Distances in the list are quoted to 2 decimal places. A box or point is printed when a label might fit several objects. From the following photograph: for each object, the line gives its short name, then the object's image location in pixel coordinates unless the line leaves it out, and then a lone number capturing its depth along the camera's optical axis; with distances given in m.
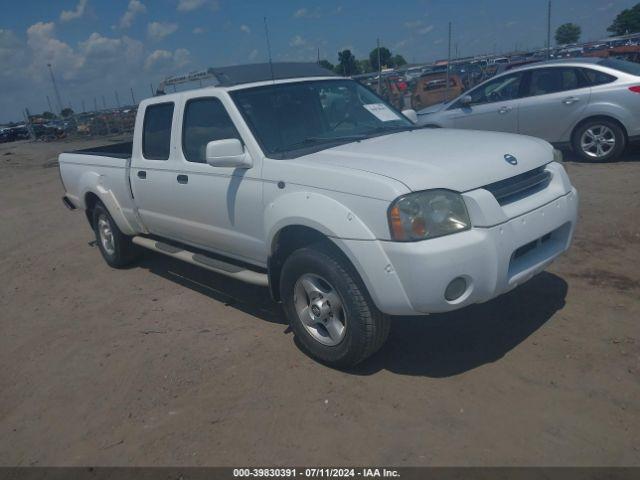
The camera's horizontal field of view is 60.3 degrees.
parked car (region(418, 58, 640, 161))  8.43
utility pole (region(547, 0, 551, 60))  13.96
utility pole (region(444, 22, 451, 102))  15.04
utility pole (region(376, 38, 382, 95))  14.49
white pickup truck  3.11
